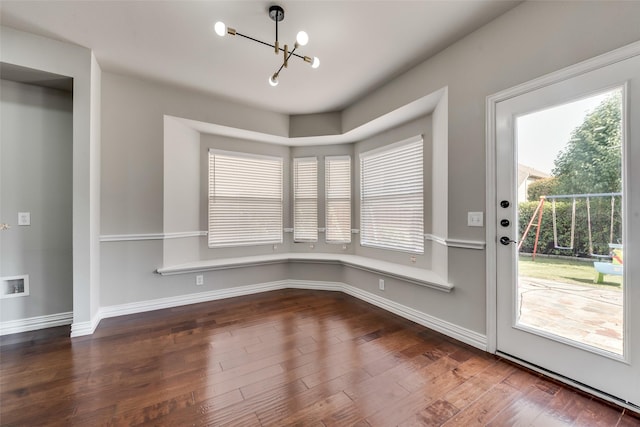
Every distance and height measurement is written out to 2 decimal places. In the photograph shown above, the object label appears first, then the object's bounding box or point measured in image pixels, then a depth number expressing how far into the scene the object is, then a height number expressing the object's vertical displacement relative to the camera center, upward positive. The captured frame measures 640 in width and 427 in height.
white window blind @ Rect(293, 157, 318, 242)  4.21 +0.24
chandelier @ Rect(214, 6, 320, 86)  1.72 +1.27
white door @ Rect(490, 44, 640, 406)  1.50 -0.09
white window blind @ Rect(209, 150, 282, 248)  3.72 +0.22
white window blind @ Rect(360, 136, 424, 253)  3.16 +0.22
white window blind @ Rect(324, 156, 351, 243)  4.12 +0.25
